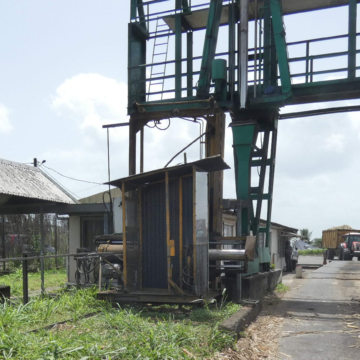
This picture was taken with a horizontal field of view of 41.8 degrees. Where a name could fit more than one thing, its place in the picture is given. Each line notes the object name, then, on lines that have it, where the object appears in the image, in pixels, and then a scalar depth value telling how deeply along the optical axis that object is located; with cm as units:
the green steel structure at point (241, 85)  1150
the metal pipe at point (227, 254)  941
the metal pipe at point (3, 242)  2131
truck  3825
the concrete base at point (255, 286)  1077
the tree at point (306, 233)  9370
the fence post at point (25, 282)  820
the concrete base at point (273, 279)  1366
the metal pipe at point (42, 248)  989
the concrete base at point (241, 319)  670
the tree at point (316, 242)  8775
